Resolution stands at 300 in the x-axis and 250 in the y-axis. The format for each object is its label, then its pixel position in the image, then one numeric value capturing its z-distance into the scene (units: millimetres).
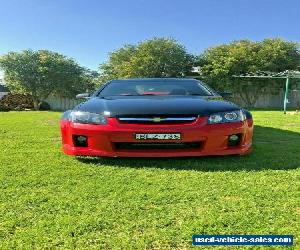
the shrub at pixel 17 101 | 25594
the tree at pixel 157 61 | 25344
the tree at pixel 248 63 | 24781
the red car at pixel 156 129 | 3768
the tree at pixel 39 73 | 24781
